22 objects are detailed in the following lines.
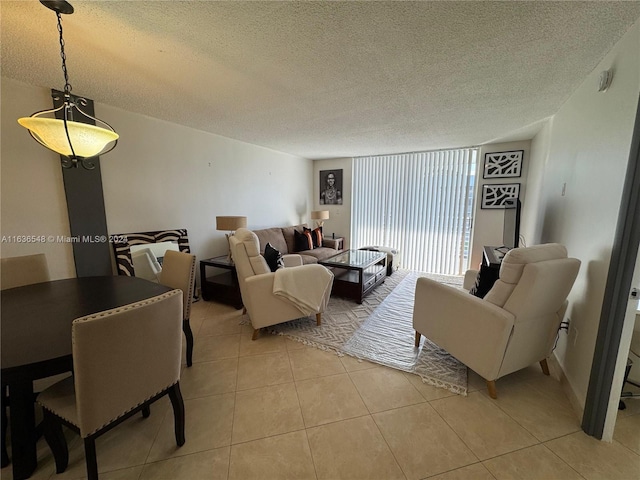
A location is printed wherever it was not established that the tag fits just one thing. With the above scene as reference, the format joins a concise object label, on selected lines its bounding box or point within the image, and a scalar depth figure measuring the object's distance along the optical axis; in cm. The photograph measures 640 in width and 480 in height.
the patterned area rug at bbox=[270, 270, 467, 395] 200
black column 244
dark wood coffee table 331
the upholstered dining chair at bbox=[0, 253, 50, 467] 176
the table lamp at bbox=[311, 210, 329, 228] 532
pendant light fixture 129
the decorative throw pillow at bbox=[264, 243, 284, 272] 268
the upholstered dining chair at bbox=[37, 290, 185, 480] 99
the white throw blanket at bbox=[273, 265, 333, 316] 236
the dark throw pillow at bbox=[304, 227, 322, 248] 500
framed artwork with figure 580
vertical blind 458
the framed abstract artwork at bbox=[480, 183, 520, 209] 410
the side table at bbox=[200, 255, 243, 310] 317
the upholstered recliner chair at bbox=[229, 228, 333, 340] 234
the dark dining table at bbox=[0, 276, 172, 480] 99
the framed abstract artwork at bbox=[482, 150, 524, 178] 401
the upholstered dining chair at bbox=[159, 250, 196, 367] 199
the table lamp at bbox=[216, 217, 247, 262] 335
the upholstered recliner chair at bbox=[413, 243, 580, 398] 157
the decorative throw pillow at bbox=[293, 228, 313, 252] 470
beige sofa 416
